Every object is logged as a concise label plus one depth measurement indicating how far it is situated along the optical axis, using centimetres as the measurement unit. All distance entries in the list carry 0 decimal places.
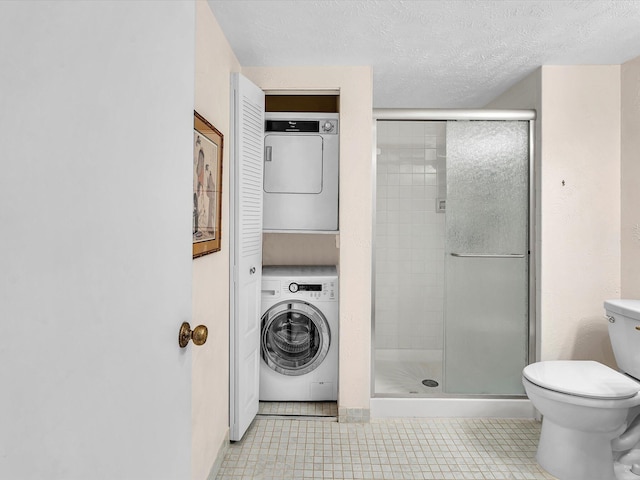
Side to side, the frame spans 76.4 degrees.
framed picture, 171
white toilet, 196
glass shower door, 276
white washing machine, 287
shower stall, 276
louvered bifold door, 232
